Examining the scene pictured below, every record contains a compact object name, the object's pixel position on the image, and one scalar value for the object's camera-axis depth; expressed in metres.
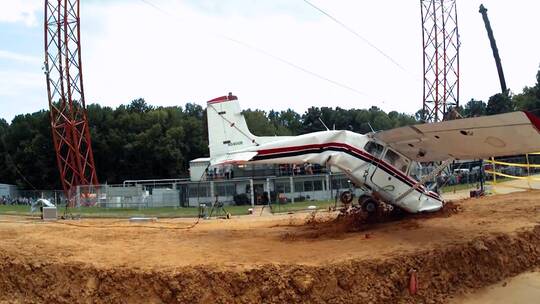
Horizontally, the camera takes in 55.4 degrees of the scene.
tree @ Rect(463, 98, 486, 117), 136.75
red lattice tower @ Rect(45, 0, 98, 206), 57.50
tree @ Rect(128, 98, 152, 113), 129.84
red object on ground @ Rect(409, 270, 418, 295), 11.71
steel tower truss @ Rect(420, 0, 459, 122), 69.25
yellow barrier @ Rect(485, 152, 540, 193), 31.14
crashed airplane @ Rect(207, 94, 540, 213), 16.92
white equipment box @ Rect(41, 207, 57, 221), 29.75
